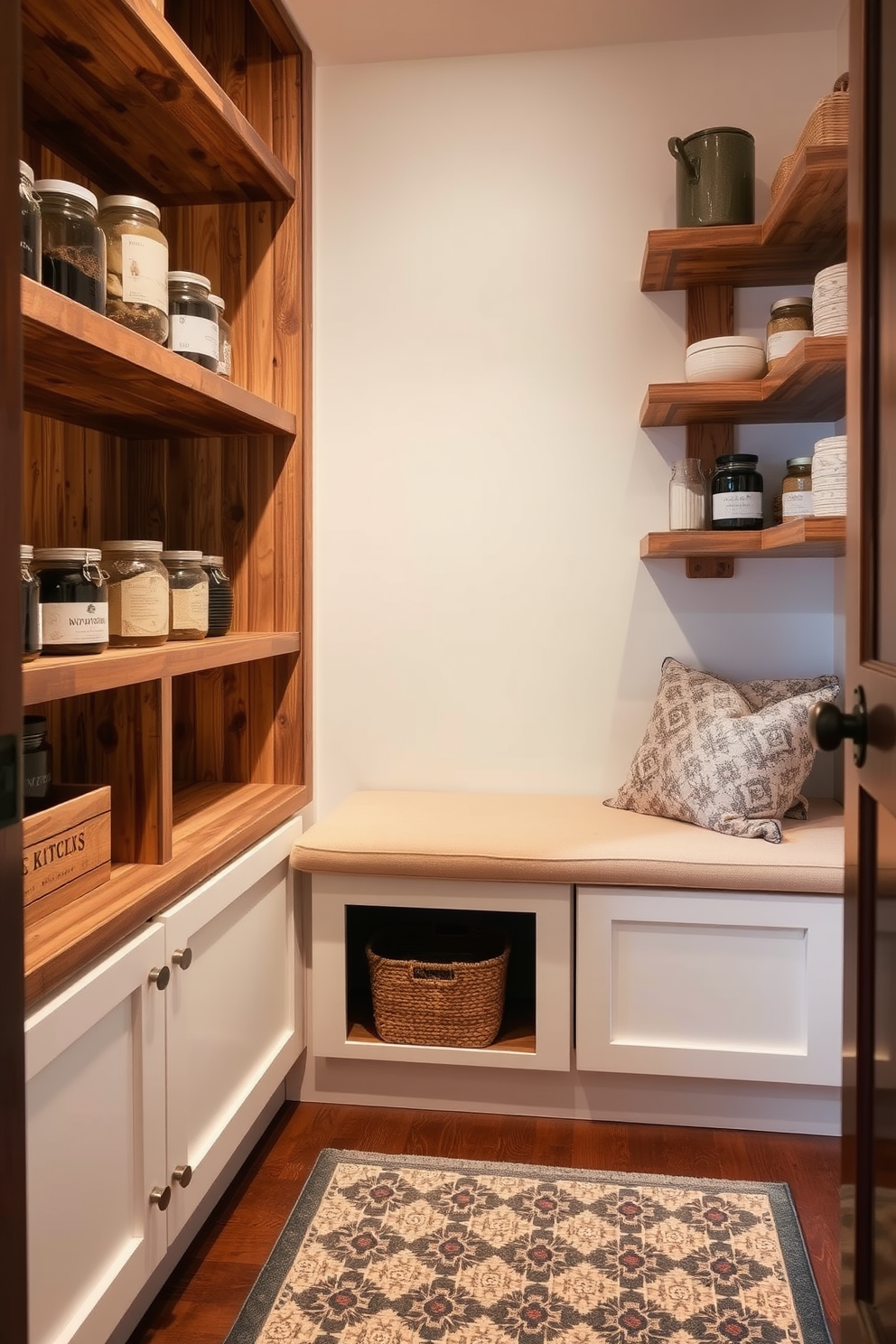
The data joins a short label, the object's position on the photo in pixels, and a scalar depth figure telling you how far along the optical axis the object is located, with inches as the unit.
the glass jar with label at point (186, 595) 76.4
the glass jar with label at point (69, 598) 58.4
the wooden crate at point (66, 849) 54.9
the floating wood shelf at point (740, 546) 81.8
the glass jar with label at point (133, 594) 68.2
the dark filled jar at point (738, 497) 90.9
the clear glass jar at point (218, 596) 83.1
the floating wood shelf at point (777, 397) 75.4
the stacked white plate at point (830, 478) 77.9
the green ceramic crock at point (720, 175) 90.0
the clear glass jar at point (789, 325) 87.0
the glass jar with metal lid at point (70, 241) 55.4
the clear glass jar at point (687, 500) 94.2
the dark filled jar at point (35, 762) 59.2
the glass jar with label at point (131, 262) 64.9
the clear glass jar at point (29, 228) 50.2
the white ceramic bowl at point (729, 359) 90.0
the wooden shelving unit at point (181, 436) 61.0
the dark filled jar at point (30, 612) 53.3
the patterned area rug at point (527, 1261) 62.1
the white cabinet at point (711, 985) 81.9
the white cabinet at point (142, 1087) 50.3
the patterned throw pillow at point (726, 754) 85.6
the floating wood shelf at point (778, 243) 75.5
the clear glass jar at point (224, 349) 79.9
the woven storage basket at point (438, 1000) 86.9
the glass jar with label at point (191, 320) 71.8
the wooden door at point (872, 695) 36.4
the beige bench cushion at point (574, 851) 81.3
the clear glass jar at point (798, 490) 86.0
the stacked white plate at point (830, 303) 76.9
